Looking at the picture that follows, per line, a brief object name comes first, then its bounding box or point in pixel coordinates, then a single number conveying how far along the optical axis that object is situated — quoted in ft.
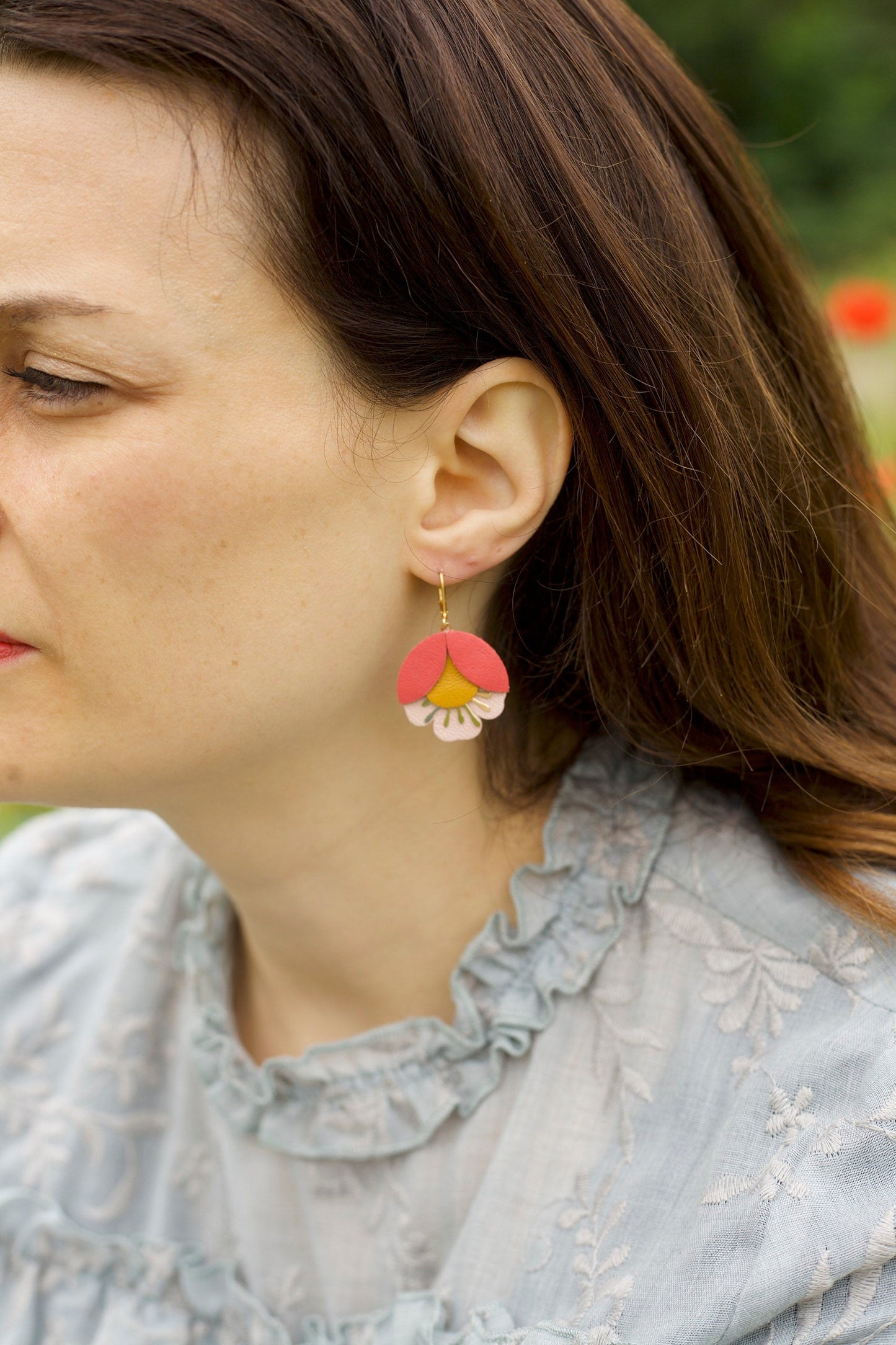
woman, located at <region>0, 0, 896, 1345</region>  2.19
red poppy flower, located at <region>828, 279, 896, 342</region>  4.33
